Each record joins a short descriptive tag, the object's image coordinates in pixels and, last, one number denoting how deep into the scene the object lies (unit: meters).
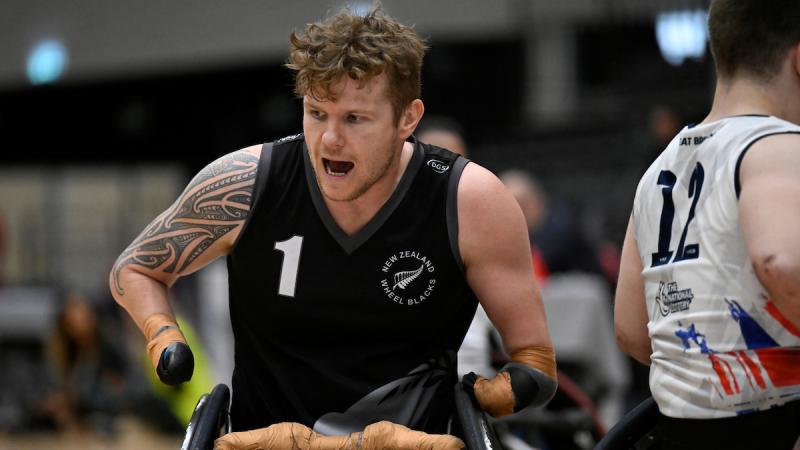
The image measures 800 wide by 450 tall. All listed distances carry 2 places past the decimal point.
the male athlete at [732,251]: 4.56
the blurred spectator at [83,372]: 20.41
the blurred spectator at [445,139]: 9.28
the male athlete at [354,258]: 5.80
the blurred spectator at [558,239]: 14.35
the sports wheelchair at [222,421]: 5.33
